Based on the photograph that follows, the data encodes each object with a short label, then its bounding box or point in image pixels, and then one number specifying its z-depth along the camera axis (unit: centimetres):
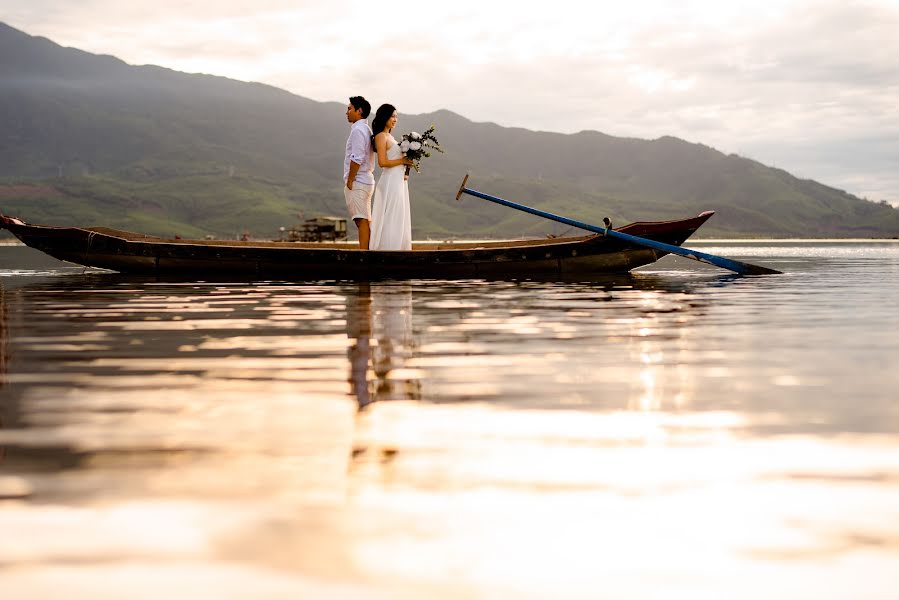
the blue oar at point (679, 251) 2141
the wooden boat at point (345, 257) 2133
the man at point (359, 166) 1886
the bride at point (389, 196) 1964
